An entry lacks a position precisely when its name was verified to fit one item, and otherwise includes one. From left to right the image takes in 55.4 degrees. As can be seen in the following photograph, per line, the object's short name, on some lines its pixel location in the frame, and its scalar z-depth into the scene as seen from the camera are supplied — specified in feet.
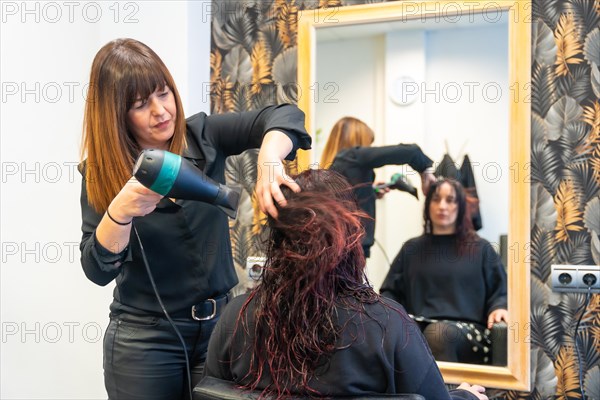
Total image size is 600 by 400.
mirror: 7.11
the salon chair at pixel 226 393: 3.33
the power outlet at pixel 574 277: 6.84
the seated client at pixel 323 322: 3.67
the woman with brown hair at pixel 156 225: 4.95
